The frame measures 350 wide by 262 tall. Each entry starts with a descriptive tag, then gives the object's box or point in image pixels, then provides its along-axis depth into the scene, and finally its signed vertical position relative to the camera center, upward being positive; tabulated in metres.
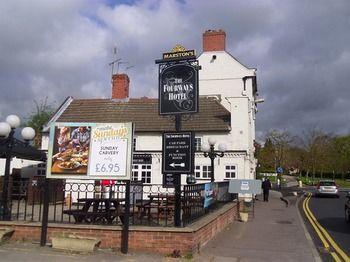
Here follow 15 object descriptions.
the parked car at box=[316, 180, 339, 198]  39.16 +0.33
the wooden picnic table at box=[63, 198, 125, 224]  12.14 -0.60
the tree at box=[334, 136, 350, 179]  86.19 +7.51
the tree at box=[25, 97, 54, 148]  53.97 +8.44
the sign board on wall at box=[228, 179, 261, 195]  20.32 +0.25
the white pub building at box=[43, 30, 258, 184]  31.27 +5.60
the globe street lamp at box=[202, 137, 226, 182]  20.92 +2.10
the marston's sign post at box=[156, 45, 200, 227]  11.33 +2.29
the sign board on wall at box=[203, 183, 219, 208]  14.48 -0.06
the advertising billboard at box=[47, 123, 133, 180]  10.72 +0.93
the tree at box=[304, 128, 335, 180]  72.88 +6.64
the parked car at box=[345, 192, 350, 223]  19.04 -0.71
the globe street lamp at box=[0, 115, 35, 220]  12.43 +1.53
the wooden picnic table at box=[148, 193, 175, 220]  14.01 -0.48
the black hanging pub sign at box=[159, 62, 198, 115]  11.66 +2.62
